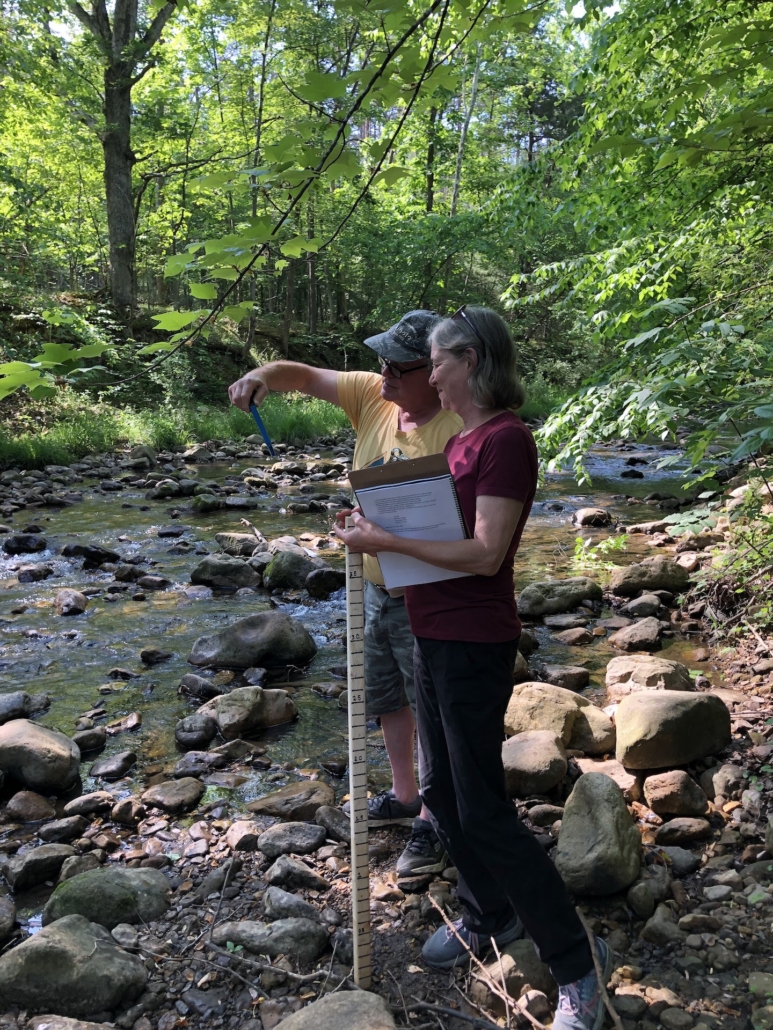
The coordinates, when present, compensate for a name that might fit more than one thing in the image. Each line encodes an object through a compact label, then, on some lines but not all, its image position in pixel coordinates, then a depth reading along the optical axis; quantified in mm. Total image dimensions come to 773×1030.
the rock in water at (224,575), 7566
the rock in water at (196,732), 4363
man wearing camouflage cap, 2756
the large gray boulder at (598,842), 2762
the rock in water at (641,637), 5694
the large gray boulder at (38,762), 3832
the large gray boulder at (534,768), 3533
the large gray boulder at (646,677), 4398
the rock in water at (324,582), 7379
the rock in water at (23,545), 8531
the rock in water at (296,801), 3564
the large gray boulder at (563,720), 3996
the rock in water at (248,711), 4453
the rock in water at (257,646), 5594
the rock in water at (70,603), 6723
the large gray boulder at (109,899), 2736
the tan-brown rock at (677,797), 3312
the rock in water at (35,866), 3086
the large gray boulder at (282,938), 2531
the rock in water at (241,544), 8578
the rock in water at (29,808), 3666
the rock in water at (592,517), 10188
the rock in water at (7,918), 2736
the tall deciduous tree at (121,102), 18172
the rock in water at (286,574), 7598
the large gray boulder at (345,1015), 1941
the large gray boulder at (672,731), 3590
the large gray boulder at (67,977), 2277
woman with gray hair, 2070
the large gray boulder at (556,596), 6648
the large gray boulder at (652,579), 6906
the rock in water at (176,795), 3678
